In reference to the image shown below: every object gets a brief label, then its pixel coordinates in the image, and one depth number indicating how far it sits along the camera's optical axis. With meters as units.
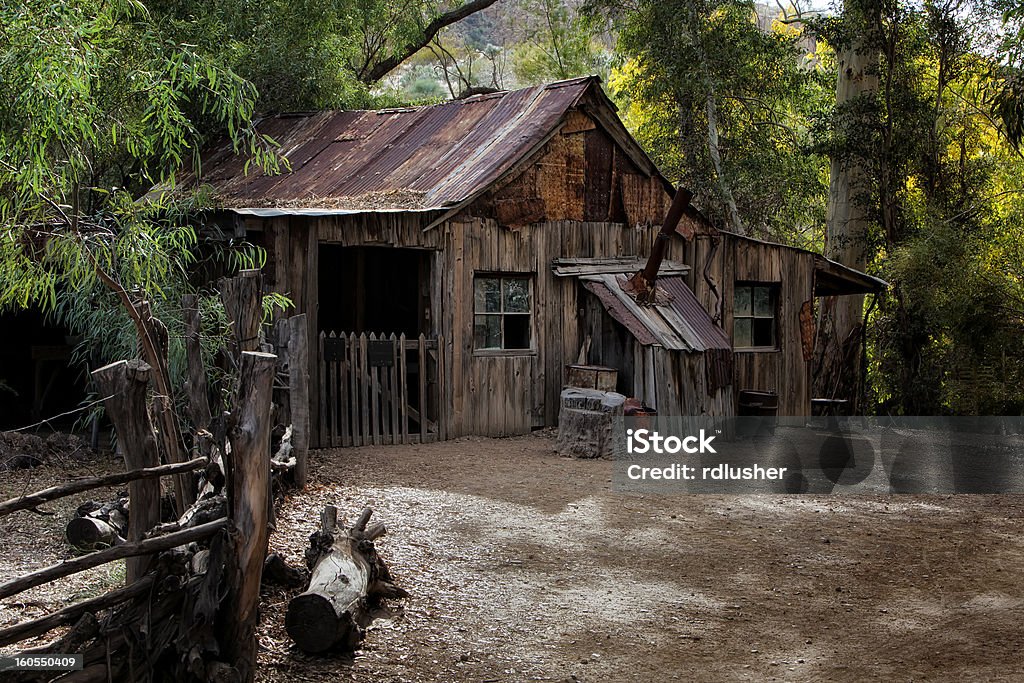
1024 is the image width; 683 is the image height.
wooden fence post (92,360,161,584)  5.19
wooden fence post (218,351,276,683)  4.74
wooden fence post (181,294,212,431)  7.11
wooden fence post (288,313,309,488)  9.25
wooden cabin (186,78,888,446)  11.93
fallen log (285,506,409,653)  5.40
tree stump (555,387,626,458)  11.53
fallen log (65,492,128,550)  7.09
